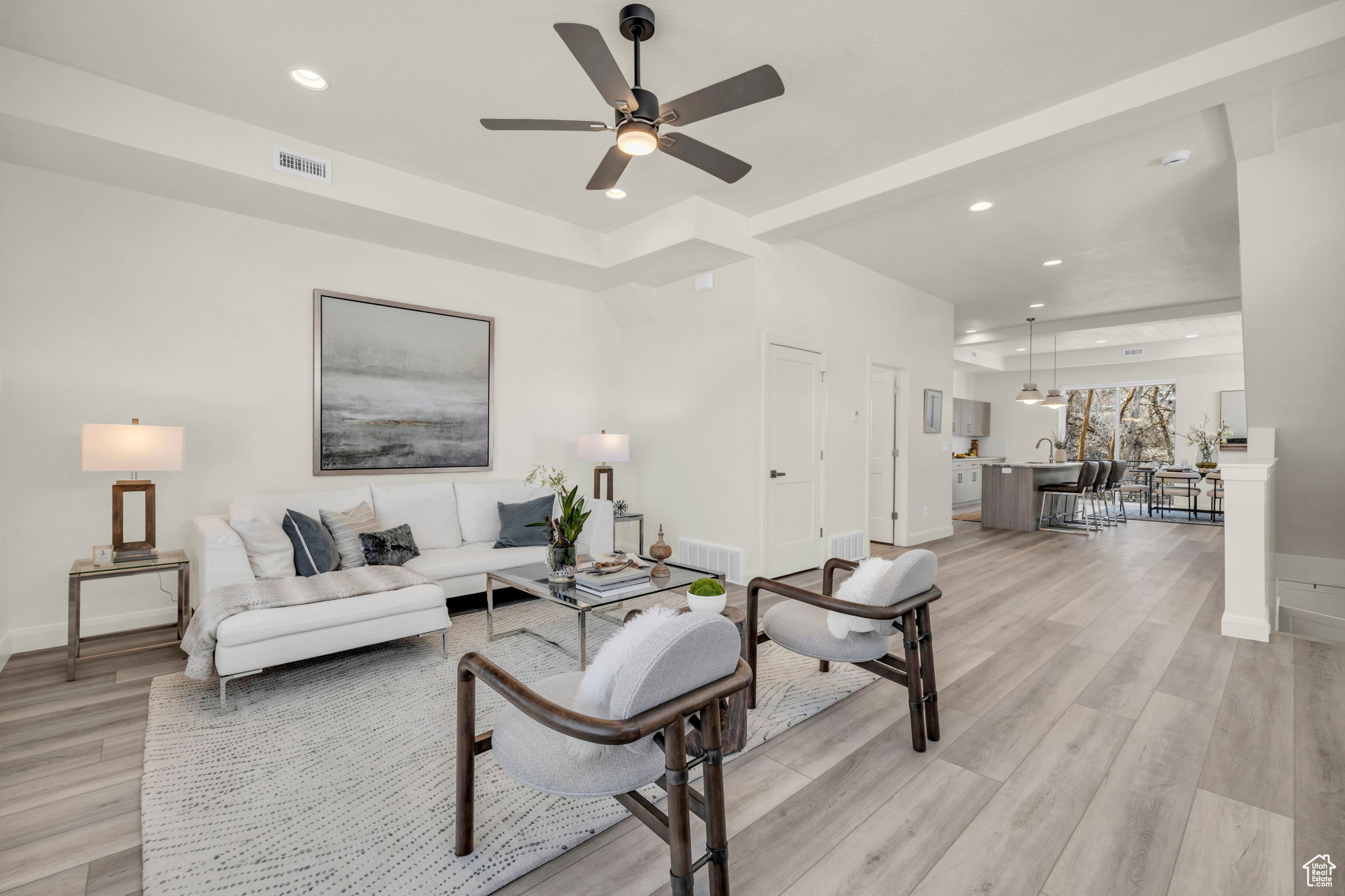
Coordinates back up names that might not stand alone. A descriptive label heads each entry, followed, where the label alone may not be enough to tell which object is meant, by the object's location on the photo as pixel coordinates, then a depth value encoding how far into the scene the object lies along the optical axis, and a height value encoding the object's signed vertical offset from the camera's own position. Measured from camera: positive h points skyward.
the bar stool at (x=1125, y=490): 8.89 -0.60
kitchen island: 7.68 -0.59
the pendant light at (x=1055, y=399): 9.26 +0.83
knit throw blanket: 2.59 -0.72
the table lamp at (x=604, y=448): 5.11 +0.02
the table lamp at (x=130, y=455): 2.96 -0.04
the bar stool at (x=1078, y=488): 7.81 -0.50
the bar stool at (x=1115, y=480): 8.48 -0.43
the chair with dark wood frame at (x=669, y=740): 1.29 -0.72
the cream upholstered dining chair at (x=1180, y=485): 8.93 -0.56
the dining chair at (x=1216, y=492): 8.20 -0.59
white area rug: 1.63 -1.17
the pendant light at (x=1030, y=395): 9.02 +0.88
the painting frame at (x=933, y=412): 6.80 +0.46
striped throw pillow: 3.66 -0.53
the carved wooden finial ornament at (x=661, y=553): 3.29 -0.60
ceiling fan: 2.06 +1.36
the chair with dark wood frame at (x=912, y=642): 2.15 -0.77
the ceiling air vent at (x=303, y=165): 3.39 +1.68
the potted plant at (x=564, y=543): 3.16 -0.51
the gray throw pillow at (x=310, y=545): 3.40 -0.57
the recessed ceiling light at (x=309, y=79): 2.85 +1.83
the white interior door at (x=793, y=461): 4.87 -0.10
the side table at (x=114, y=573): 2.80 -0.64
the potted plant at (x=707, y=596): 2.45 -0.62
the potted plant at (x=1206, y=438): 9.19 +0.21
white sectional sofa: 2.68 -0.71
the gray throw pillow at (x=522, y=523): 4.37 -0.56
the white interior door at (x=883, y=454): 6.65 -0.05
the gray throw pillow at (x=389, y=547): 3.75 -0.65
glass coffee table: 2.92 -0.76
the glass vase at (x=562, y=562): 3.20 -0.62
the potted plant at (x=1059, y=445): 8.84 +0.10
